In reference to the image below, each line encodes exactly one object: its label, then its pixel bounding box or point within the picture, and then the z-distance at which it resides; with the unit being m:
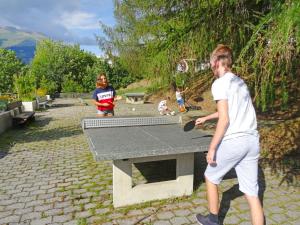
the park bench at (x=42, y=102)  15.91
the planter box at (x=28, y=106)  13.39
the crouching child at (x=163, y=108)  11.63
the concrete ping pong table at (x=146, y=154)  3.03
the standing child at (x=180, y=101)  13.01
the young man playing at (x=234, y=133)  2.30
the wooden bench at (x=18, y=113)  8.85
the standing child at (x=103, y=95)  5.99
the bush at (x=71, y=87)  32.00
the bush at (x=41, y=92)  21.20
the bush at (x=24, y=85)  16.62
